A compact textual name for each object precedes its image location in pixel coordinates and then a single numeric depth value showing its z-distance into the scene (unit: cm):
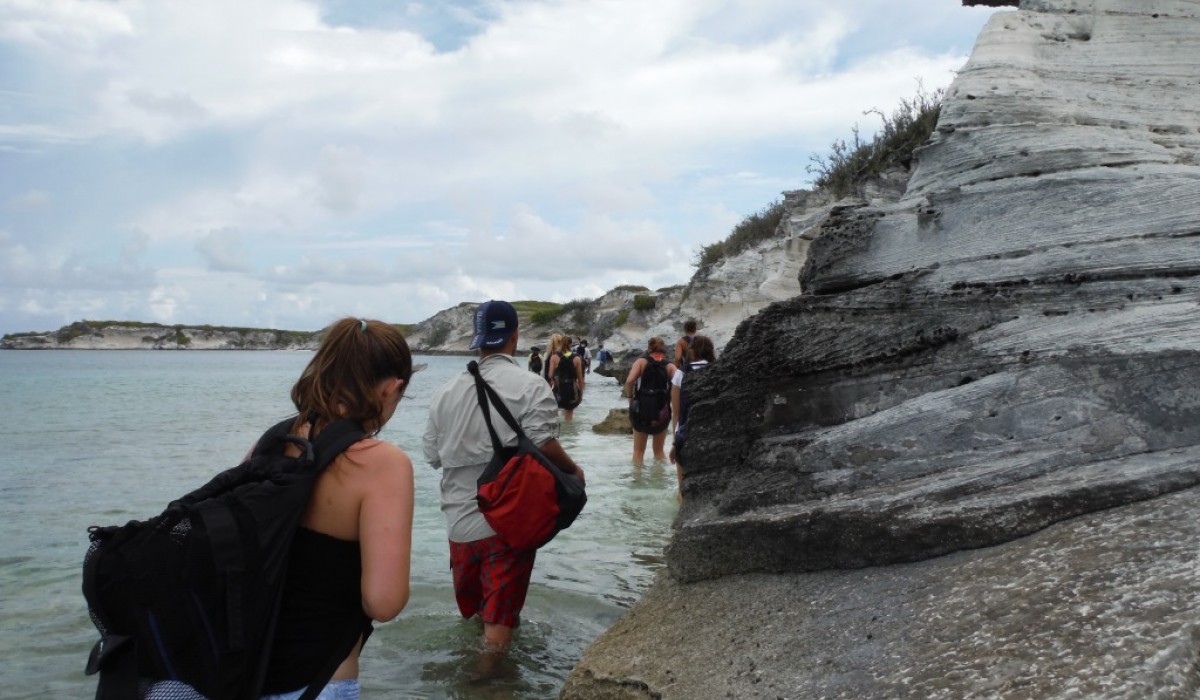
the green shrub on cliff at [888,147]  1259
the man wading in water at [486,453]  507
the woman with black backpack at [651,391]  1184
